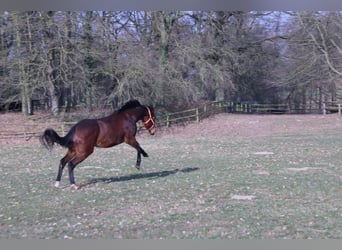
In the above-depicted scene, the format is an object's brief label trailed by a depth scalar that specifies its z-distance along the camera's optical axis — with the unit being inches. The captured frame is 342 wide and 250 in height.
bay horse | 718.8
